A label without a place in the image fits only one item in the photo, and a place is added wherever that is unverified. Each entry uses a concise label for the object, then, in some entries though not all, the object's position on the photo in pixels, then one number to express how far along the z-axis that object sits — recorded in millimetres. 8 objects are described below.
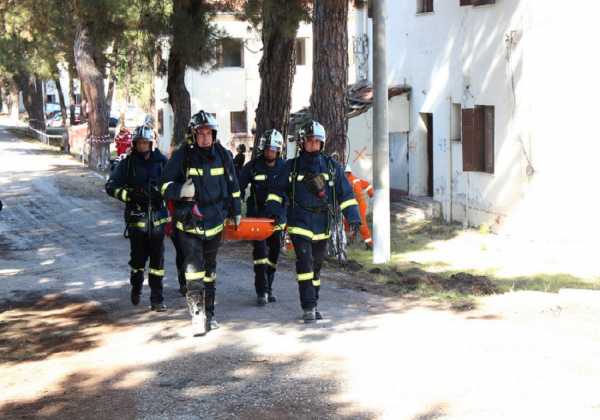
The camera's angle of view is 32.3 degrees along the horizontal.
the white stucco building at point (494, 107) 18375
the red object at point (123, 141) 25752
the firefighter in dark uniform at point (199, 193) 9203
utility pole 14797
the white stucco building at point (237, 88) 42688
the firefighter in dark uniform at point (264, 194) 10703
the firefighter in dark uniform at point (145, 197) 10320
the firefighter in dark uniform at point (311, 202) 9664
